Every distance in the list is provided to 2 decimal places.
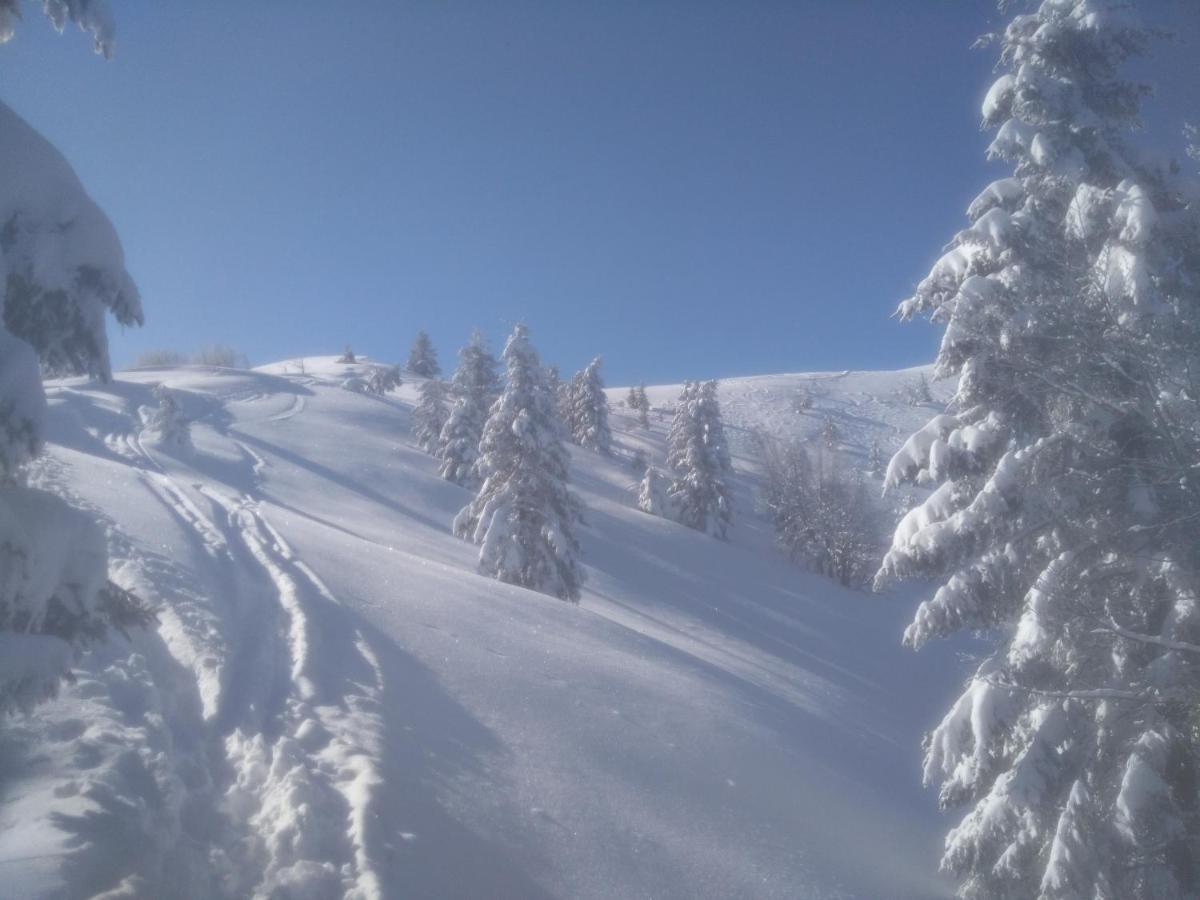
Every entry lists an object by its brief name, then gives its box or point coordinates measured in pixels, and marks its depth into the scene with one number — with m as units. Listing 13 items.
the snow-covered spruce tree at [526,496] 20.23
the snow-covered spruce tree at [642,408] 76.19
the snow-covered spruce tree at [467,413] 37.59
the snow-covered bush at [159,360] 76.12
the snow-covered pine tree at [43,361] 3.63
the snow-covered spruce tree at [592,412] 57.94
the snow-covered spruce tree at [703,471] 42.75
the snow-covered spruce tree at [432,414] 46.44
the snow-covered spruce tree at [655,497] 44.62
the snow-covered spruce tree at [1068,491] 6.38
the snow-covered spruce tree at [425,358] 84.38
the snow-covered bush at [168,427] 34.06
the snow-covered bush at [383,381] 70.56
